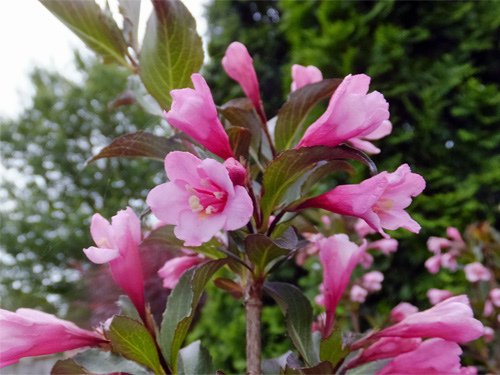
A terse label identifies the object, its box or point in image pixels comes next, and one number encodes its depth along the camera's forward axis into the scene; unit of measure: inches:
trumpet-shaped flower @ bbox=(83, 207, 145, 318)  5.5
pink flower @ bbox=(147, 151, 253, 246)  4.7
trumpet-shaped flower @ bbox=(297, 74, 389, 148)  5.1
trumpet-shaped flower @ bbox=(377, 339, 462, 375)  5.5
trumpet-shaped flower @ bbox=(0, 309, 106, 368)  5.1
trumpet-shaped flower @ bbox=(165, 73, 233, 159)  5.1
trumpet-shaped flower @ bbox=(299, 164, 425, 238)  5.1
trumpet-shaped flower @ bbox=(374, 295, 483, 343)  5.4
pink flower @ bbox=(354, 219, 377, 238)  14.7
